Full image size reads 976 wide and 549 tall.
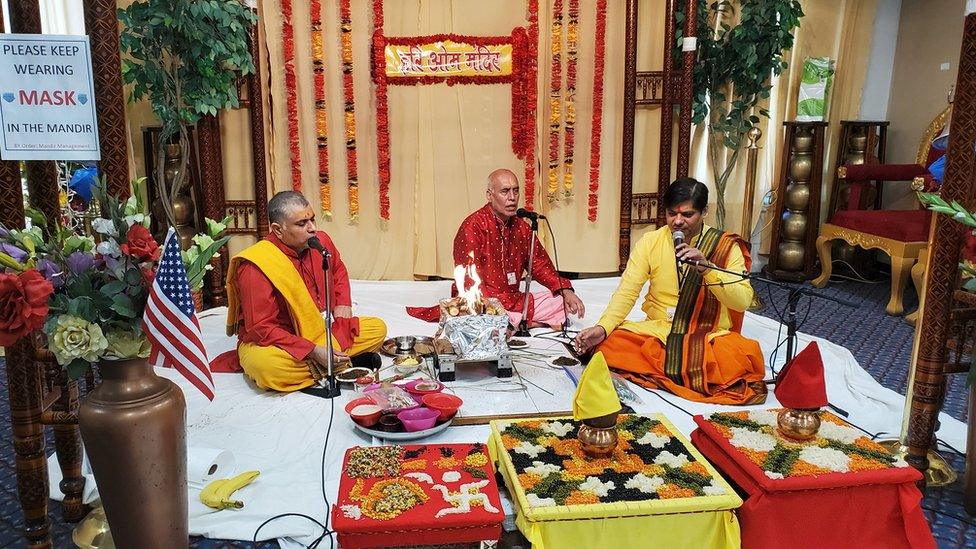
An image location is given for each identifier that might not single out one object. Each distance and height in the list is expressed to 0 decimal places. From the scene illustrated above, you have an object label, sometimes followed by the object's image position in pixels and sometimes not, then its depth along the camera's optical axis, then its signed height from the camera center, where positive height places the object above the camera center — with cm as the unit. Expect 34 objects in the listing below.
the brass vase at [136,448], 162 -72
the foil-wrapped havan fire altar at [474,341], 330 -94
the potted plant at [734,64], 516 +59
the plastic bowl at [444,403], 275 -104
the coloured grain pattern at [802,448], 190 -88
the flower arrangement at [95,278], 158 -32
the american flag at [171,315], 159 -40
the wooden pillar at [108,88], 188 +15
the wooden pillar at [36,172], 190 -9
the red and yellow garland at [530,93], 545 +38
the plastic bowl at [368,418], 269 -106
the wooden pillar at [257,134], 516 +6
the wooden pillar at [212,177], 505 -26
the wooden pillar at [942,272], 232 -45
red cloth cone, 203 -70
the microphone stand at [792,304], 248 -58
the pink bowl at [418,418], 266 -106
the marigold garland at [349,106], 532 +28
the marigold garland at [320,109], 532 +25
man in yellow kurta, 320 -87
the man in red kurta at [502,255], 426 -70
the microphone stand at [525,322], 384 -107
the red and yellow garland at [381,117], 536 +19
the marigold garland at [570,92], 547 +40
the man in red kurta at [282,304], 316 -76
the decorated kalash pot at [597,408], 192 -73
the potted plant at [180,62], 443 +54
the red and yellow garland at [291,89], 527 +40
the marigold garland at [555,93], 545 +39
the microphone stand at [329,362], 279 -97
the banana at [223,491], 228 -116
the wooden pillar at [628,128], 532 +11
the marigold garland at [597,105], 545 +29
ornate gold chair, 481 -57
